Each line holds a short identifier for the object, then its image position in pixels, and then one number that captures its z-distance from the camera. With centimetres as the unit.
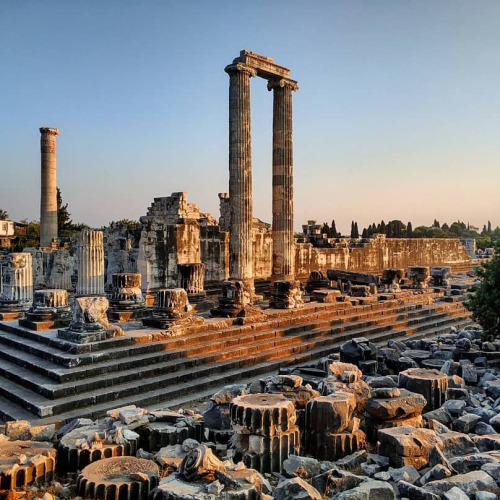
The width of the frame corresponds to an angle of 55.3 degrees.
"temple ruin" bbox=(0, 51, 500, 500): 435
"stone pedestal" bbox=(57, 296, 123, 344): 806
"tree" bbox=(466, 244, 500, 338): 970
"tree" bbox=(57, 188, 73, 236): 4356
